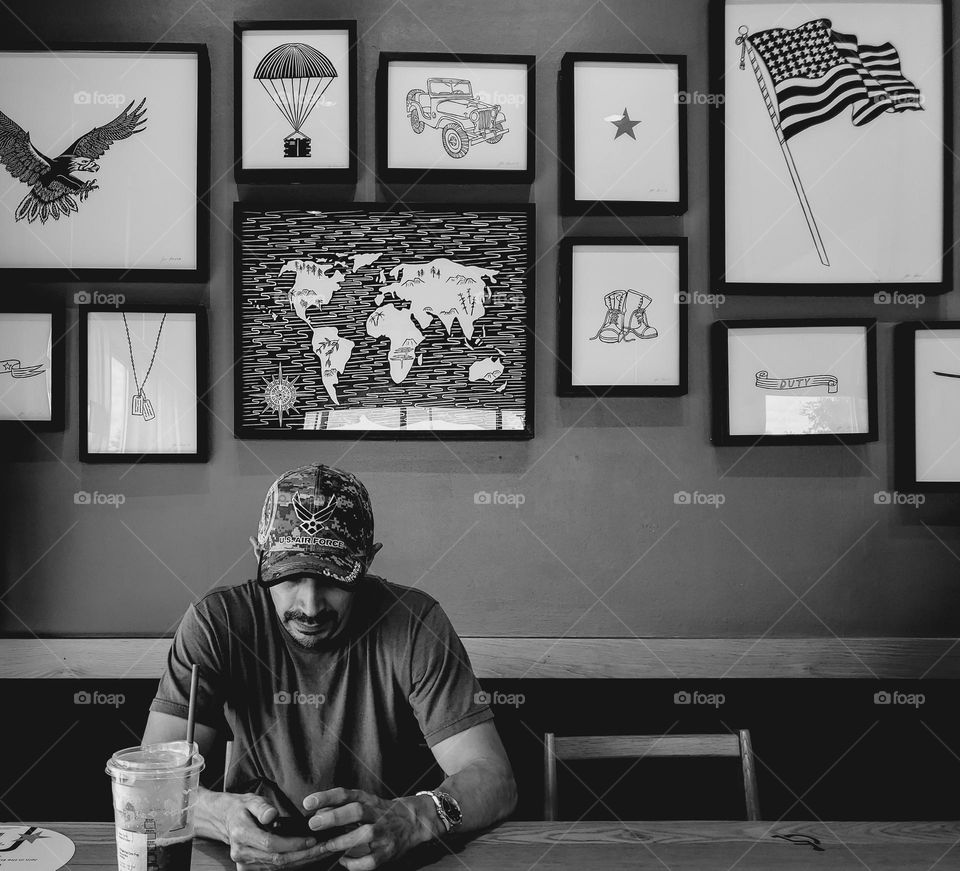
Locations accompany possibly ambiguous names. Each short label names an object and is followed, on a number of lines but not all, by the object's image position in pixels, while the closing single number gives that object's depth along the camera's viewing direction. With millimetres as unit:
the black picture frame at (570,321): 2121
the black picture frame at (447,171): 2092
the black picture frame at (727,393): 2139
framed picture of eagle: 2102
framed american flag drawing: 2158
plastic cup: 1021
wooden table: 1174
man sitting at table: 1438
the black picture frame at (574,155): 2109
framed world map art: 2094
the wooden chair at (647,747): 1650
